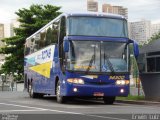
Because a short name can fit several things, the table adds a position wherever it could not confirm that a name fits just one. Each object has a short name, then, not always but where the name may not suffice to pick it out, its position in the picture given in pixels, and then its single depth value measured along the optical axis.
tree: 61.38
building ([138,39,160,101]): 25.45
